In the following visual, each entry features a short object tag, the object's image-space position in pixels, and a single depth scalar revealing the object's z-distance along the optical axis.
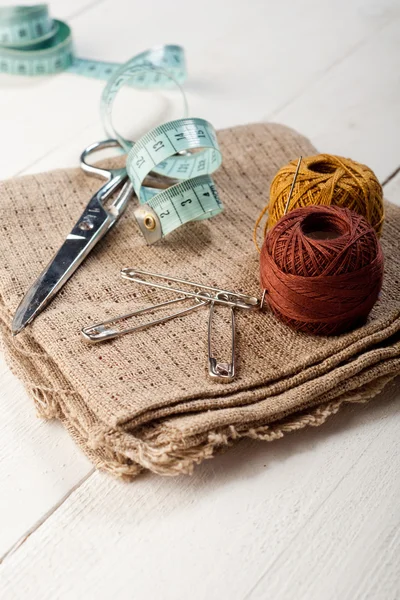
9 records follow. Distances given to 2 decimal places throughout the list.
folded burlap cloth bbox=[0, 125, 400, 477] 0.68
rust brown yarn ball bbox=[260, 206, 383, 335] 0.70
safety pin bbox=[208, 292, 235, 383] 0.70
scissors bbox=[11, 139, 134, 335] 0.73
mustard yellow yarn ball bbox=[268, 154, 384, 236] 0.74
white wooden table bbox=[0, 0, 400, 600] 0.66
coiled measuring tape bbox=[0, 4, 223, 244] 0.78
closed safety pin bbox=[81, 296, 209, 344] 0.72
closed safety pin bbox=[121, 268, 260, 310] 0.74
